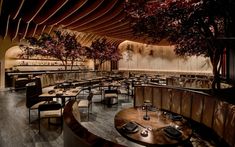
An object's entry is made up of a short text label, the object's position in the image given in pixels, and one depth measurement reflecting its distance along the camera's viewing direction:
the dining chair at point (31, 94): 3.78
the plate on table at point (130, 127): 1.43
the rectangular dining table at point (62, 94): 3.32
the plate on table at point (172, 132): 1.35
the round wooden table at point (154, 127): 1.31
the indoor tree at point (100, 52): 7.53
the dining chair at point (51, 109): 2.50
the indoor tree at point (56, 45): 5.49
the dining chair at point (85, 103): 3.15
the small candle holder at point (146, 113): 1.78
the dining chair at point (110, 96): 4.29
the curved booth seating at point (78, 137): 0.74
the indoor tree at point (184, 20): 1.84
